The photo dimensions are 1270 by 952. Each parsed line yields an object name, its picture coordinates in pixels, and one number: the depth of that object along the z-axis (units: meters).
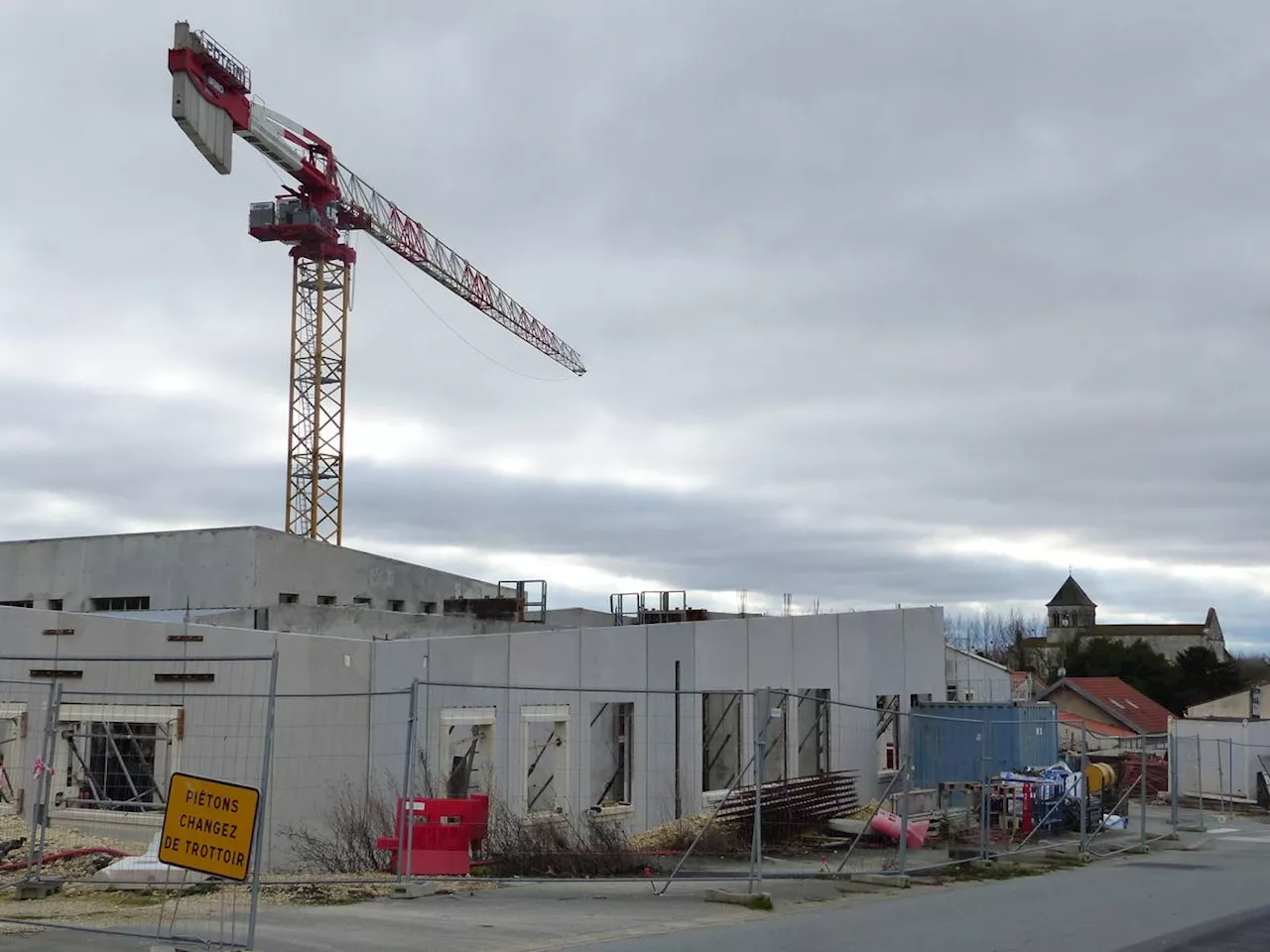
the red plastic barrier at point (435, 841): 13.73
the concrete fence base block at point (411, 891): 12.39
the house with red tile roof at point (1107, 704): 61.41
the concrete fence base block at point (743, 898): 12.62
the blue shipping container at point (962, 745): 26.14
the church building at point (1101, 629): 144.00
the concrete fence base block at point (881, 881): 14.76
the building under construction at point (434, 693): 21.22
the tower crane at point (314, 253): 54.12
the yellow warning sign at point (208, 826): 9.08
